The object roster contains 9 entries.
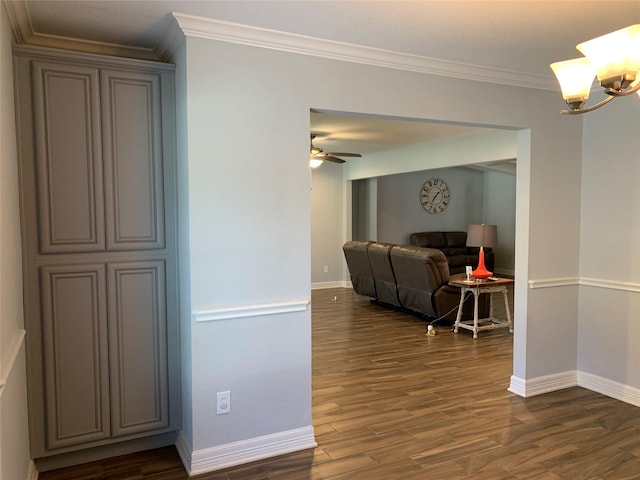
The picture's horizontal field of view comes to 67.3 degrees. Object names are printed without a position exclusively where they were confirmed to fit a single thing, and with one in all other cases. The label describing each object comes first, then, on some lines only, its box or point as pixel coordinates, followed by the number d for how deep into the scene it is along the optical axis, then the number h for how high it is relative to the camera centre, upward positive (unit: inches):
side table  210.4 -32.9
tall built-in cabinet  96.6 -5.7
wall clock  386.3 +19.0
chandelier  65.9 +22.3
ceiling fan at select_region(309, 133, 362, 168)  240.4 +32.1
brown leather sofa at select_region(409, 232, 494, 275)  365.4 -23.1
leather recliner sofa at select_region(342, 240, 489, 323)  222.8 -30.8
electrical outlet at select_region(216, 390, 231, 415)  102.0 -39.0
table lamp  209.5 -8.1
